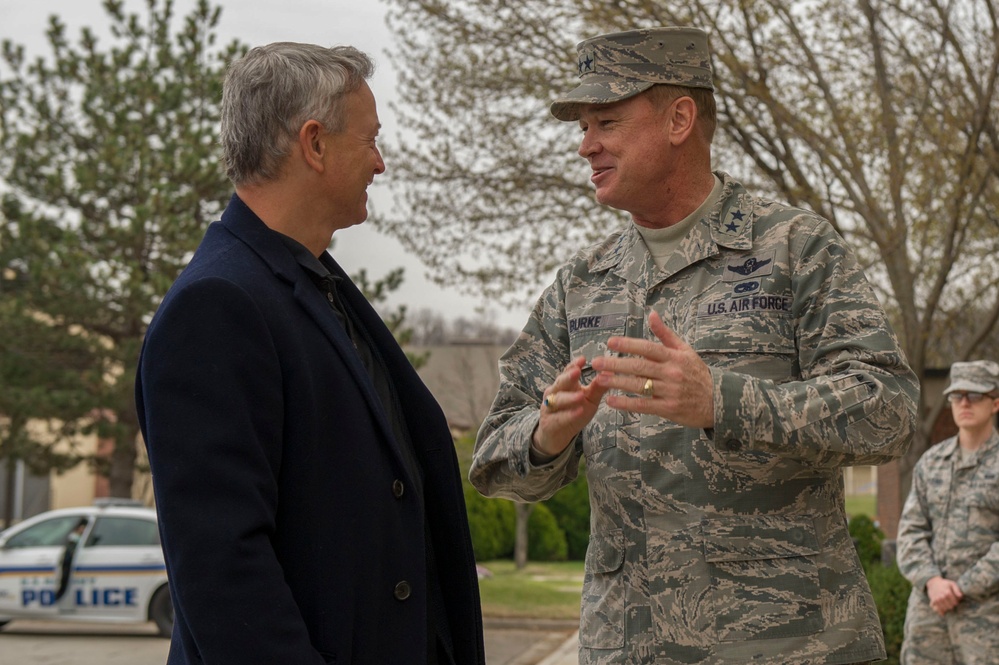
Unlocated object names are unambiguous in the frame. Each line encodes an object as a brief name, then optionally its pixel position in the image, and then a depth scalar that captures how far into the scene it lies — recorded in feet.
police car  50.21
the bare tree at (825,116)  36.17
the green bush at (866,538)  41.93
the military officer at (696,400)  8.50
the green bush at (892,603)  28.09
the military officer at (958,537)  21.81
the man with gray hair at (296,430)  6.97
